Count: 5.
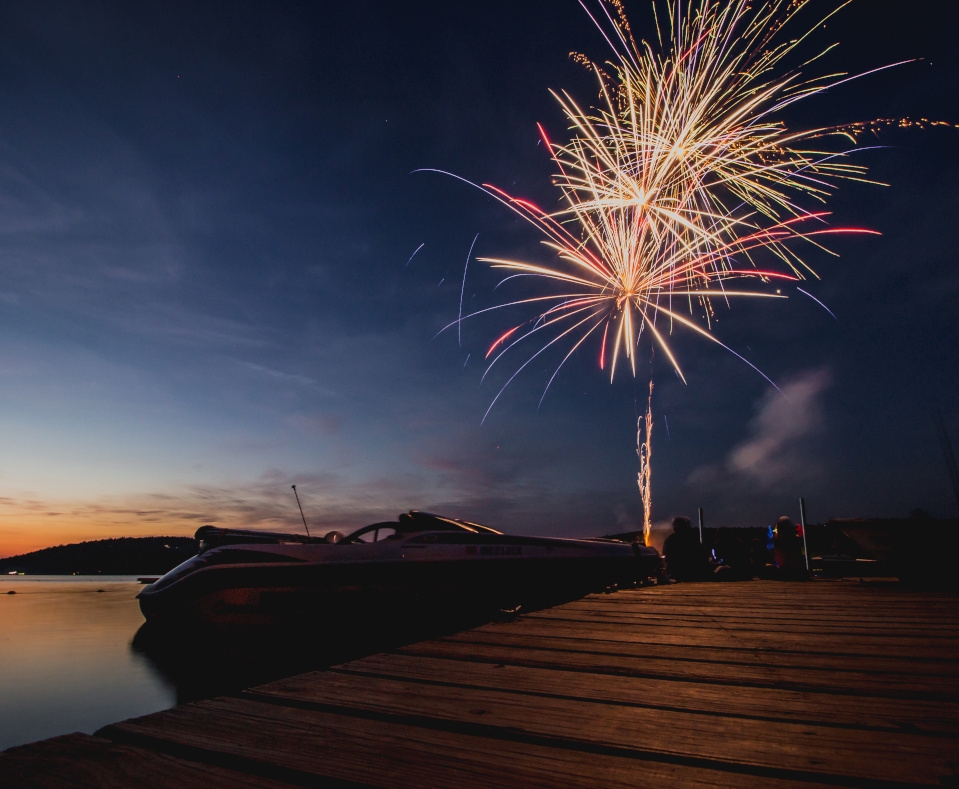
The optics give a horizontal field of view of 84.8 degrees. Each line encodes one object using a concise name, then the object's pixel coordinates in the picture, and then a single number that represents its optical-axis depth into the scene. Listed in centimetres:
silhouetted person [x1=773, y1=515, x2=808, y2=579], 895
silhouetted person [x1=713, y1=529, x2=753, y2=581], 897
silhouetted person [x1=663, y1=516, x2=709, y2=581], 872
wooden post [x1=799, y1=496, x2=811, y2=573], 1215
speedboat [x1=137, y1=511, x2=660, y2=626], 740
